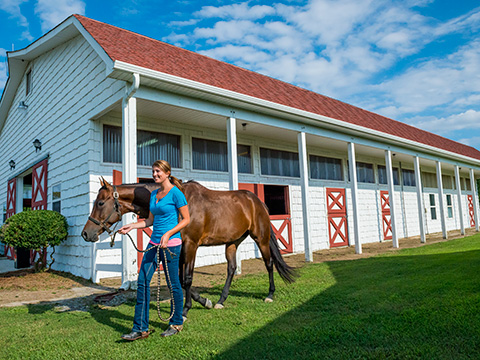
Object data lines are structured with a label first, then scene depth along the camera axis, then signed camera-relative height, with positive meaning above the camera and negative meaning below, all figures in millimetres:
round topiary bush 6781 +48
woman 2982 -135
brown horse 3414 +68
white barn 6359 +2261
